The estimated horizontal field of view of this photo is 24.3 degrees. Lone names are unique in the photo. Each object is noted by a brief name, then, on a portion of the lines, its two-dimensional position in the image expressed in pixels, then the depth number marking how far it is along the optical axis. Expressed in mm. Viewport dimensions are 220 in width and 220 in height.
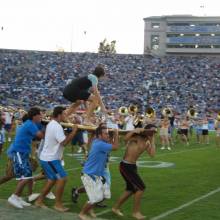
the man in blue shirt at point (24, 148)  8547
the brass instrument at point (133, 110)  22216
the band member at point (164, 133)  21797
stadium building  78500
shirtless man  7996
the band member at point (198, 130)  26109
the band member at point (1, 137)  13289
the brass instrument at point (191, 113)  27000
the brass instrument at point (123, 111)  23775
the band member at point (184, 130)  24578
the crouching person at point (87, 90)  9219
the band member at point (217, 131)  23250
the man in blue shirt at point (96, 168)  7668
